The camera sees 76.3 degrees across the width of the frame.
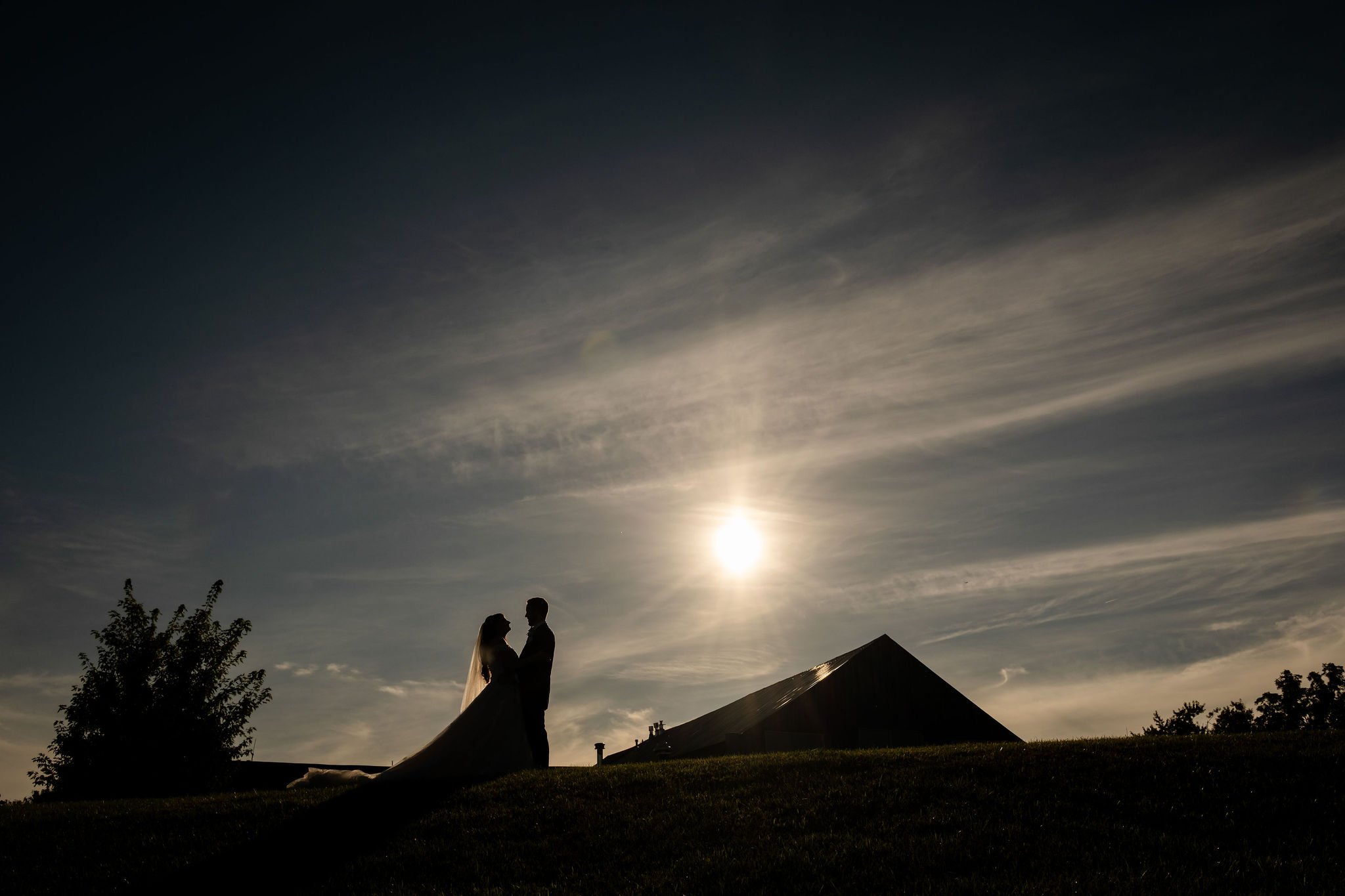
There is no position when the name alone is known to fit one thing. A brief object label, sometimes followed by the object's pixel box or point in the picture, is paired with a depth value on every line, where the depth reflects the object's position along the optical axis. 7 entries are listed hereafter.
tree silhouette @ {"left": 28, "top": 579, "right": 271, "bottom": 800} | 24.70
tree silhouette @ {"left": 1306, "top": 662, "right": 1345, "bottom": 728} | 57.22
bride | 13.48
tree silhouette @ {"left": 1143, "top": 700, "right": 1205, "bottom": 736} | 62.53
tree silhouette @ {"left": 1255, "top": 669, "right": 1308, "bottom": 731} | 59.06
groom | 14.35
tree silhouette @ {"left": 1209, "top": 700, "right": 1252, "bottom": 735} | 58.66
